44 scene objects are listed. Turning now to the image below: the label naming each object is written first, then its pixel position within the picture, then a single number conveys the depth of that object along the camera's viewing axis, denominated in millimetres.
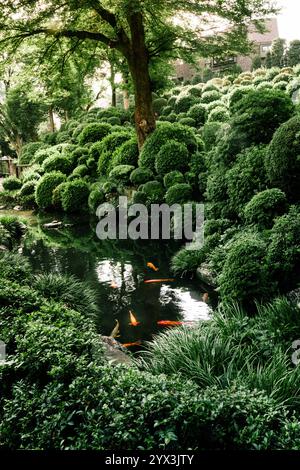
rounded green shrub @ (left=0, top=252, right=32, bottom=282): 5700
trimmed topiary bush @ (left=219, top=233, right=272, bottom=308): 5652
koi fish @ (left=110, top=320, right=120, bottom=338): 5832
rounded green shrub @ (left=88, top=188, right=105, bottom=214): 14867
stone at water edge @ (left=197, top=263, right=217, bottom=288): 7446
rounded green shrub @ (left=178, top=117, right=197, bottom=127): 17484
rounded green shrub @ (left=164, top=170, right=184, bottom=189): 12031
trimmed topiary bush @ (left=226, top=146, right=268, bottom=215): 7531
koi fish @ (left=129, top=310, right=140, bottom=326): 6198
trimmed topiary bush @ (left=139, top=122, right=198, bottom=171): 13422
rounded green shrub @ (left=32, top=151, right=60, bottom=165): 21000
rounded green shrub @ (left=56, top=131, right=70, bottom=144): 22728
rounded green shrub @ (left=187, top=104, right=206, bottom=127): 18453
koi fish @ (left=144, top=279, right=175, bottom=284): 8117
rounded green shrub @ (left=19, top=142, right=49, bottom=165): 24258
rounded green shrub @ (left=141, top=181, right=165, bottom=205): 12484
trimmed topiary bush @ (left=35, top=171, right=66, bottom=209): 16984
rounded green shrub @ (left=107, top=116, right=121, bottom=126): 20359
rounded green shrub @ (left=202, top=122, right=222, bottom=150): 13164
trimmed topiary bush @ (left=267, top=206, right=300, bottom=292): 5750
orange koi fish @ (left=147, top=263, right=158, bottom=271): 9012
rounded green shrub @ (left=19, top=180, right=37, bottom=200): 18552
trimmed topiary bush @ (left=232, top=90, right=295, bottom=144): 8109
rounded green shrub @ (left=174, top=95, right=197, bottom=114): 20875
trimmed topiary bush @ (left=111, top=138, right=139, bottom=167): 15188
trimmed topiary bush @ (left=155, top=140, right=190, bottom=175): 12586
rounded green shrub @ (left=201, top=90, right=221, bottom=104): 21156
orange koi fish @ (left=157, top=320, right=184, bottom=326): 6070
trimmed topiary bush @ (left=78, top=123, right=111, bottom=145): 18797
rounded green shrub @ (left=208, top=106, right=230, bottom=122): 15983
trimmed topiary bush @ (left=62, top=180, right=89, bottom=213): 15648
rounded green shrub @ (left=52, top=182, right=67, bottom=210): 16466
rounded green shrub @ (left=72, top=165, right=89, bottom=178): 17141
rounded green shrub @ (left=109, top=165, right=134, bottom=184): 14531
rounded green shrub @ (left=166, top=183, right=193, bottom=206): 11409
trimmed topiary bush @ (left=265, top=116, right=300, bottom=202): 6617
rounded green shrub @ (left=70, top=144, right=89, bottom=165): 18391
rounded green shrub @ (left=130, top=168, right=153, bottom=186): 13391
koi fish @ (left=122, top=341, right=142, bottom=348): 5472
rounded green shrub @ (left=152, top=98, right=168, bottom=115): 22000
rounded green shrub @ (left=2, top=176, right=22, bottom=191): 20438
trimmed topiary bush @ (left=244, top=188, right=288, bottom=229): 6758
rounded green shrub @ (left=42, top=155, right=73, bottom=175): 18531
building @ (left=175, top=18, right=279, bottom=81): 34134
